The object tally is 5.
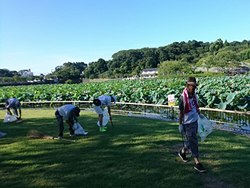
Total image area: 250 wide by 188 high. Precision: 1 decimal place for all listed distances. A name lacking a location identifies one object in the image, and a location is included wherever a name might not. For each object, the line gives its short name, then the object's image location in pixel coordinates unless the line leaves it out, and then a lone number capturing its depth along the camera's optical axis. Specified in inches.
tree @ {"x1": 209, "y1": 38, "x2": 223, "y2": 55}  2827.3
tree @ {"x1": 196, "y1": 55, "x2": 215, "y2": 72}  1803.0
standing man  130.3
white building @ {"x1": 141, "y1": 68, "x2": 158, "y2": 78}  2707.2
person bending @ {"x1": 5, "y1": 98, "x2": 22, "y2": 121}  294.6
